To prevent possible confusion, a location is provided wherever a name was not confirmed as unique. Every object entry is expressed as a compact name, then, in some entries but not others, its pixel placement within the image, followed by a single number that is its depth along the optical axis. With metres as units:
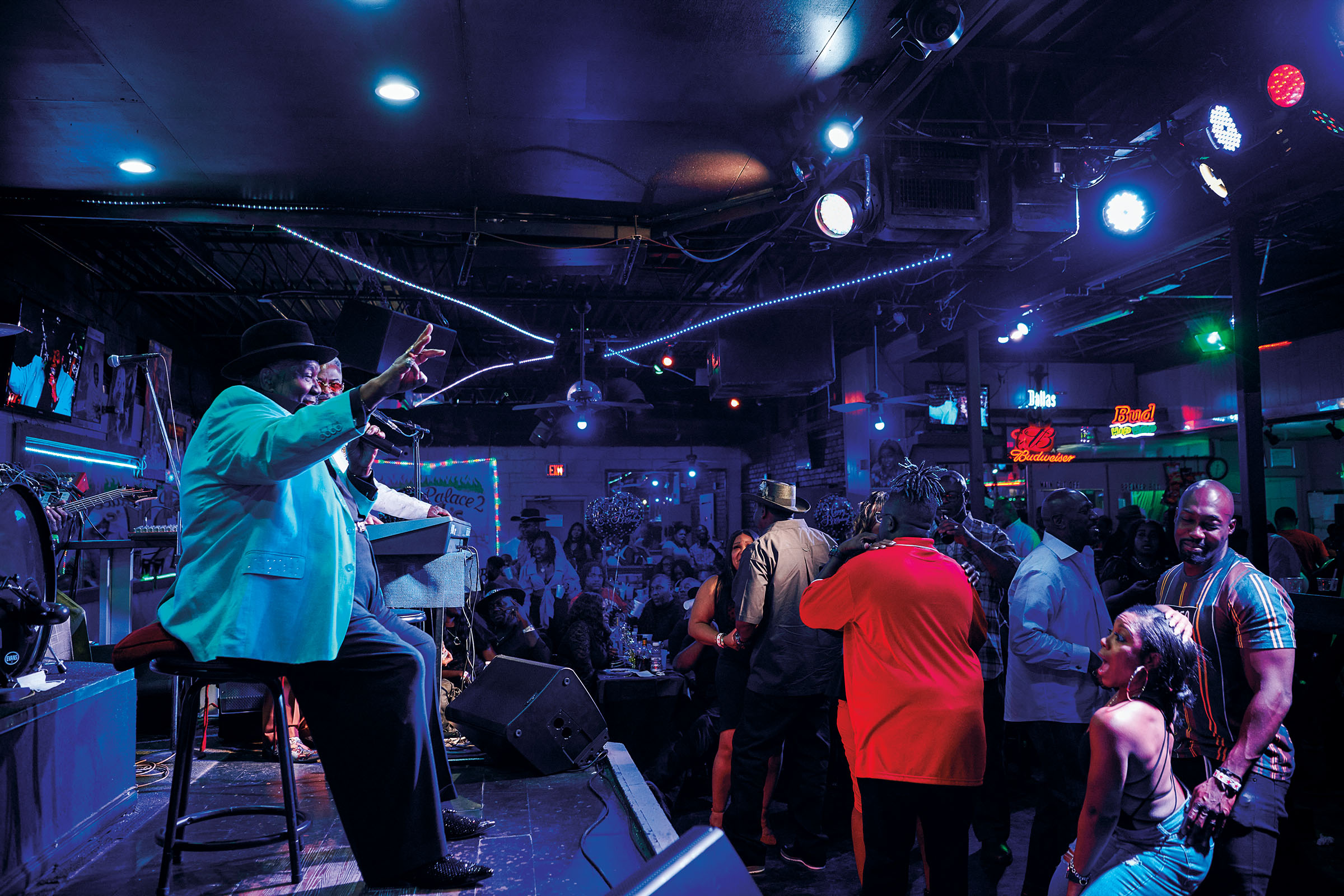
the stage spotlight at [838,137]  4.50
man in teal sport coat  2.03
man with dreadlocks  2.44
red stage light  4.21
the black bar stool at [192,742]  2.12
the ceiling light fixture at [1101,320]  9.68
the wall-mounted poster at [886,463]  10.59
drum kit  2.43
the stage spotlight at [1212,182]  5.16
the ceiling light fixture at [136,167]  5.21
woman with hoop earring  1.96
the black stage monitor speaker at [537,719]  3.57
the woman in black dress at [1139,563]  5.52
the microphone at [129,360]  3.19
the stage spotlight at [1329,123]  4.07
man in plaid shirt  3.68
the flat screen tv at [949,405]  11.70
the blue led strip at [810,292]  6.65
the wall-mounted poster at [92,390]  7.27
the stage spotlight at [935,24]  3.56
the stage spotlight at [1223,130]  4.67
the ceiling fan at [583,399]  9.16
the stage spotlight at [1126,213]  5.61
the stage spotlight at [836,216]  5.16
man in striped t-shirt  2.18
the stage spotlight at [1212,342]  10.30
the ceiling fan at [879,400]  9.47
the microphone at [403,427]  2.96
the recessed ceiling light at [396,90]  4.25
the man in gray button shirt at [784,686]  3.76
